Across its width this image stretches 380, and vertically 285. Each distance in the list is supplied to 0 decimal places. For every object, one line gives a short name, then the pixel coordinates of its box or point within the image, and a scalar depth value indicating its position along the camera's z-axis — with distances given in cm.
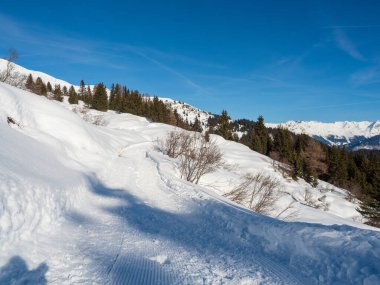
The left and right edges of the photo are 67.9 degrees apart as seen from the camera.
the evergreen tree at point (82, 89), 10322
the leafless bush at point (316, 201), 3431
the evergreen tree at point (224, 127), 6869
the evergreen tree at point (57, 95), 8369
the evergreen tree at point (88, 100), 8689
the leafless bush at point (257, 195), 1716
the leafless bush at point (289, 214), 1878
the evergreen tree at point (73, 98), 8725
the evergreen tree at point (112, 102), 8550
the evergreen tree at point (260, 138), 6844
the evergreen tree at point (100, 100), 7625
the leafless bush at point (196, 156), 1781
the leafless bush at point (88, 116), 4312
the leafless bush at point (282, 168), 4816
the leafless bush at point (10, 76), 3351
